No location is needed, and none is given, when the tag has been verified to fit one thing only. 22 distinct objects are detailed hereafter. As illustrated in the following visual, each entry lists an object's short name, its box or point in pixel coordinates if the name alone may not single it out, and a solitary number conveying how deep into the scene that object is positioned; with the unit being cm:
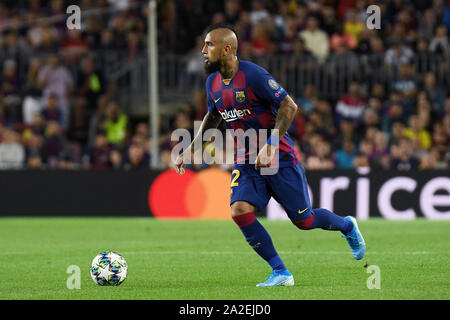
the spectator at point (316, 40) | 2184
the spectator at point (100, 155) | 2047
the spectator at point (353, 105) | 2091
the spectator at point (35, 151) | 2070
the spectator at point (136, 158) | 2011
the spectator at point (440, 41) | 2128
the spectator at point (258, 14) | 2245
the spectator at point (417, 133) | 2002
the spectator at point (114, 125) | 2123
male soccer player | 869
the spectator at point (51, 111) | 2153
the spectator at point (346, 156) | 1980
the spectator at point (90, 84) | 2203
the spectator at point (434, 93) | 2066
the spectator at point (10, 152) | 2061
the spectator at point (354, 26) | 2167
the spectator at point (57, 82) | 2184
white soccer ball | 882
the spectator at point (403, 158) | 1903
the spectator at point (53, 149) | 2080
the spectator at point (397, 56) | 2130
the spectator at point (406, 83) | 2075
